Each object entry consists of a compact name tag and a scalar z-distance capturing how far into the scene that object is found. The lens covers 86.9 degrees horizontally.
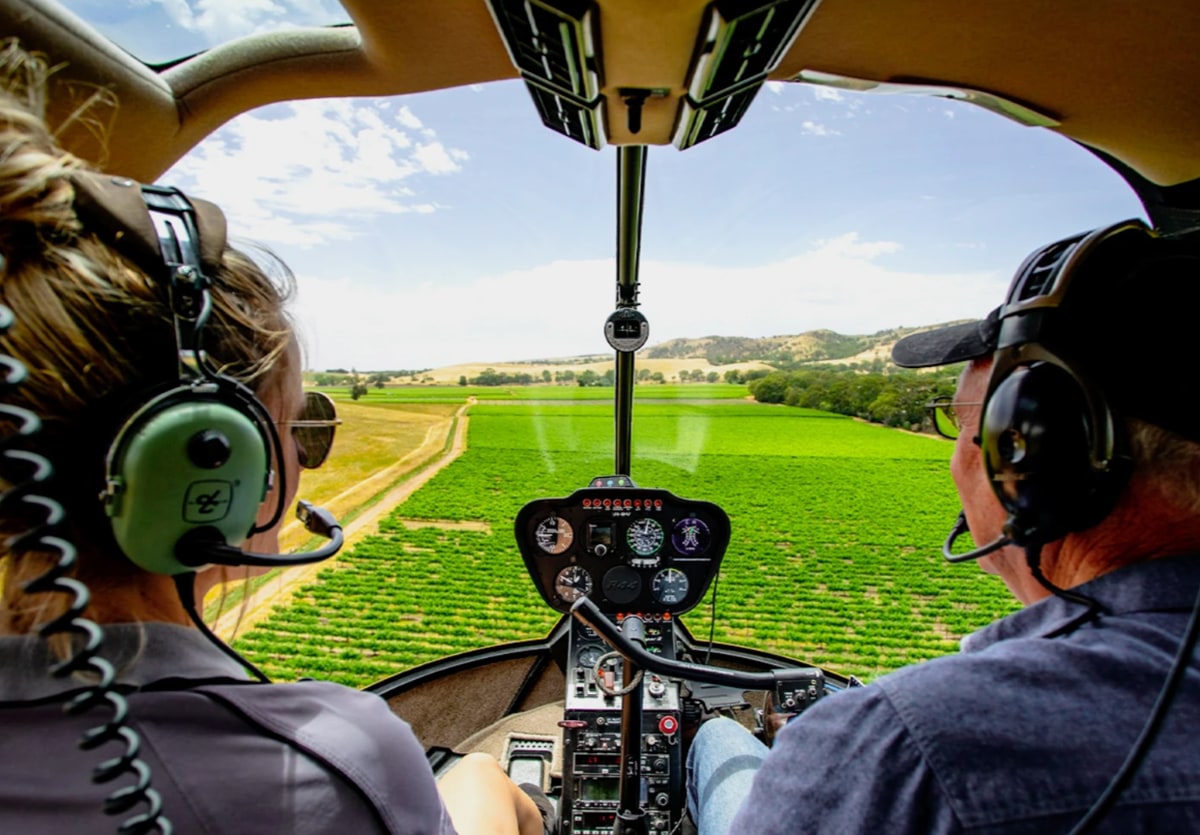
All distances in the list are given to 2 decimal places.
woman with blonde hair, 0.50
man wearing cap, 0.55
